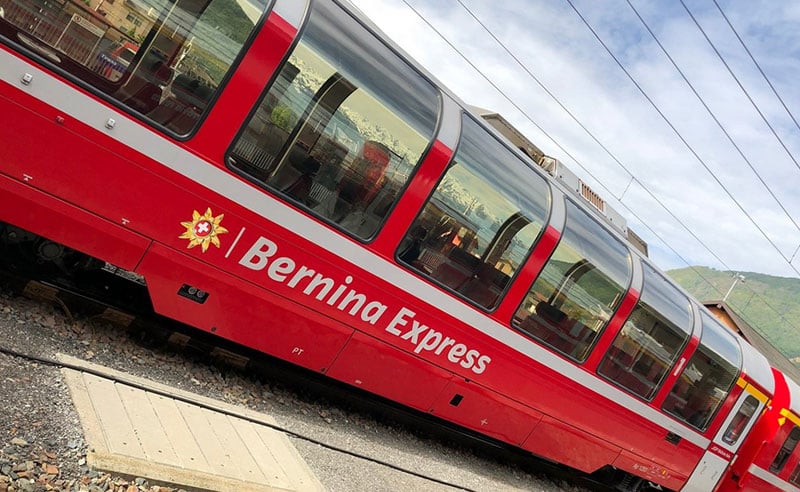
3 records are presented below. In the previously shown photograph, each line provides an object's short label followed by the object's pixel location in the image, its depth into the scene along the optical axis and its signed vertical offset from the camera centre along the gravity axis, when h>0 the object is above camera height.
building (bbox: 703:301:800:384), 30.05 +5.08
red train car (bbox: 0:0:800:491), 4.79 -0.17
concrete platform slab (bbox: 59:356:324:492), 4.10 -2.06
